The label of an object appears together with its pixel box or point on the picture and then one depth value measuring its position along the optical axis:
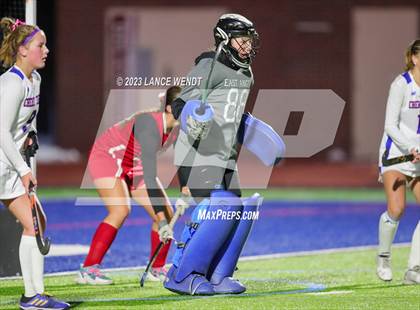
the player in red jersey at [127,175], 17.47
